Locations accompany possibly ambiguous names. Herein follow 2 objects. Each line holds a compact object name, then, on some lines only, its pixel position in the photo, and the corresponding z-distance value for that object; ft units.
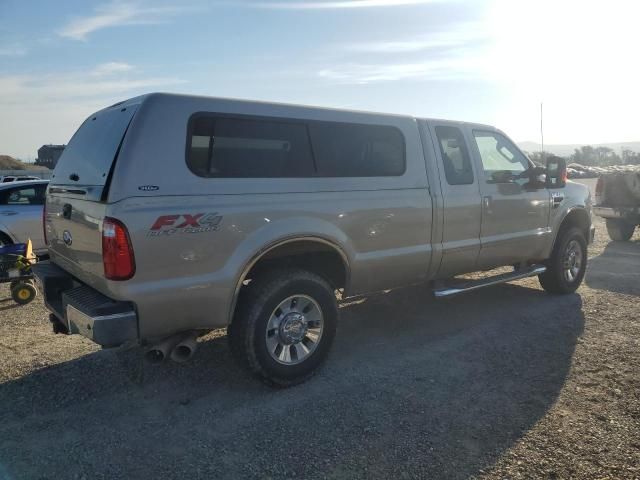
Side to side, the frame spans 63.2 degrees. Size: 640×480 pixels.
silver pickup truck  10.80
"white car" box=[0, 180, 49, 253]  27.84
